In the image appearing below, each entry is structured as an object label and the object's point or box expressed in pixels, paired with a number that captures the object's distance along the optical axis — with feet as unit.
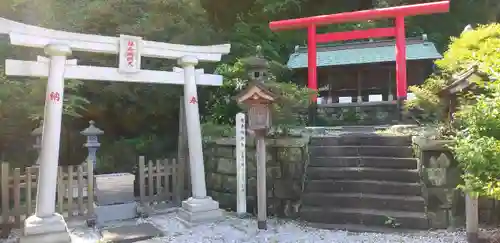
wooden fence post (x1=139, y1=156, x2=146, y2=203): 25.71
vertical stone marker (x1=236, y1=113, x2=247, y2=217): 22.52
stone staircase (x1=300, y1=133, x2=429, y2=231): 20.49
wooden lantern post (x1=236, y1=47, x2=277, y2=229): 20.53
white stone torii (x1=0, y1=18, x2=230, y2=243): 18.42
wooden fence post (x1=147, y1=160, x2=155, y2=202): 26.18
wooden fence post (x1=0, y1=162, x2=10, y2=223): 20.12
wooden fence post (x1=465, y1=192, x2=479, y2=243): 17.43
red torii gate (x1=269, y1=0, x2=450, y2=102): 36.66
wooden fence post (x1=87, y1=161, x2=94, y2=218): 22.72
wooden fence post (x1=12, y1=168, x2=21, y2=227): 20.52
